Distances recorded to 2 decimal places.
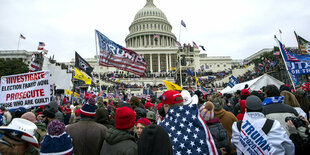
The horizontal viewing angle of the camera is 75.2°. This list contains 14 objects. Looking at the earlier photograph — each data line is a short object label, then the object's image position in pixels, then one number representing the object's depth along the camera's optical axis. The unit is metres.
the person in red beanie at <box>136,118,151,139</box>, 3.67
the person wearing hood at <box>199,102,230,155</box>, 3.46
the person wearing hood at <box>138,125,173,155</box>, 2.33
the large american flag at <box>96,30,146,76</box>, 11.13
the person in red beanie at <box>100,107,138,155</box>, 2.62
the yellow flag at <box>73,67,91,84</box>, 12.24
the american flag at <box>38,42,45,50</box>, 20.42
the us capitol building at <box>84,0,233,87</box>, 73.31
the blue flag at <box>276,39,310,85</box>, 8.88
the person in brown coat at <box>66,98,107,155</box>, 3.43
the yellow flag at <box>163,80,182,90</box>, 8.55
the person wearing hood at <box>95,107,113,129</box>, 4.16
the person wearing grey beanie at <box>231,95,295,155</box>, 2.77
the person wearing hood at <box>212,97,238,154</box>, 4.14
